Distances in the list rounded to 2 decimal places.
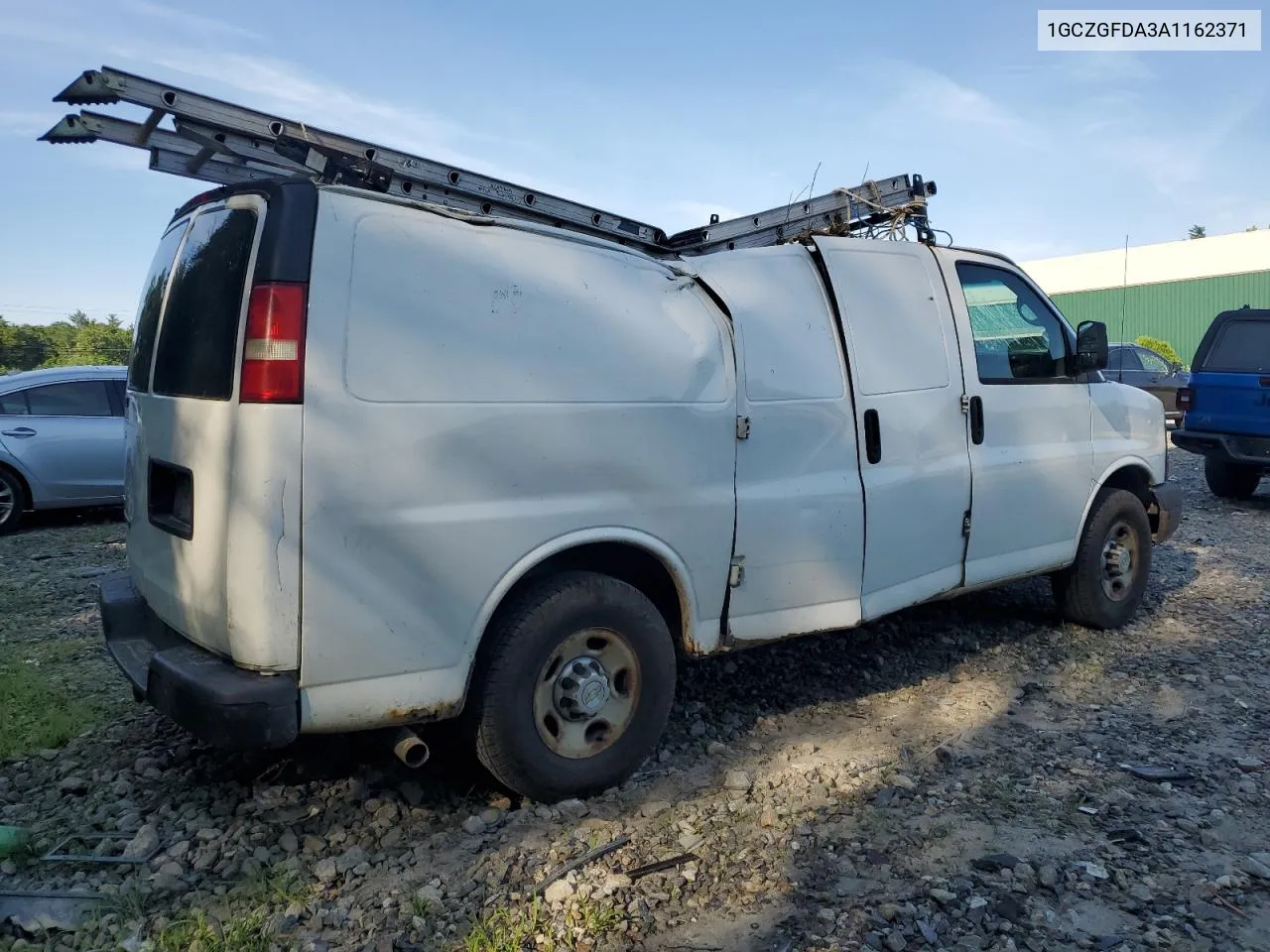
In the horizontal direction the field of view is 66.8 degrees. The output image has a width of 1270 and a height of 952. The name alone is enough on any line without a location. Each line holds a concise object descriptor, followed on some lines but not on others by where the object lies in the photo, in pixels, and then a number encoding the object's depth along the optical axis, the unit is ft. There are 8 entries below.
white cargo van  9.12
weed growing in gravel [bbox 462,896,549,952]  8.34
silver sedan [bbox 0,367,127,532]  29.35
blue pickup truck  31.99
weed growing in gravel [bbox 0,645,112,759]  12.87
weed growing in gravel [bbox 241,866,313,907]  9.18
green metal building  104.01
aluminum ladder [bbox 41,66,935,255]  10.52
